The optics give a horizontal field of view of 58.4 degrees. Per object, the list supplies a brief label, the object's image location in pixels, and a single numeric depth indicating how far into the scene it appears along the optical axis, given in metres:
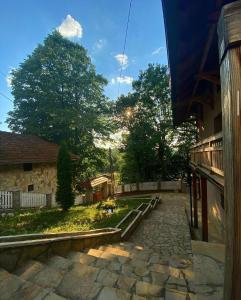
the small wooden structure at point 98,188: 18.09
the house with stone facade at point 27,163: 12.97
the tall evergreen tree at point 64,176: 11.84
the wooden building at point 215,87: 1.04
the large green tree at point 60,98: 19.36
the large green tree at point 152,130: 23.91
